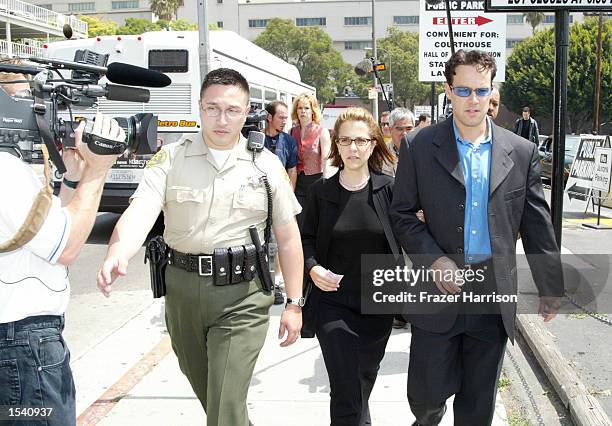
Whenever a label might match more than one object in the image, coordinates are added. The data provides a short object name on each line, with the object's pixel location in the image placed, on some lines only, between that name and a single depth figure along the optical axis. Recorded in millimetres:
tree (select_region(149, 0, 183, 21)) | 79875
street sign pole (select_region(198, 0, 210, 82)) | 7684
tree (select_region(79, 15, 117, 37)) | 66188
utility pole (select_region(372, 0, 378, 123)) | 33038
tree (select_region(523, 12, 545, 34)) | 77250
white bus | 10477
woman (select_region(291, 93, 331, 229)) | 7184
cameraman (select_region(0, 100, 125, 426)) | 2186
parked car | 20025
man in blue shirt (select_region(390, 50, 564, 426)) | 3191
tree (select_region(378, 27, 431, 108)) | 73075
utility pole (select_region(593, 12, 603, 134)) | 25762
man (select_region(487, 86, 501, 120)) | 4855
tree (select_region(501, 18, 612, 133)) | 48875
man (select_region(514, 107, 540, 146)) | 16203
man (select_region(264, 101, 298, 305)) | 6992
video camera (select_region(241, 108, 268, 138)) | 5477
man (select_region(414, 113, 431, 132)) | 10671
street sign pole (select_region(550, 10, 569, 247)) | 5238
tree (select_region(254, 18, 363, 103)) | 76250
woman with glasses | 3564
